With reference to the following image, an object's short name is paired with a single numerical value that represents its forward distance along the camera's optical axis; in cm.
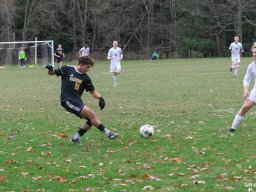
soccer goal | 5547
